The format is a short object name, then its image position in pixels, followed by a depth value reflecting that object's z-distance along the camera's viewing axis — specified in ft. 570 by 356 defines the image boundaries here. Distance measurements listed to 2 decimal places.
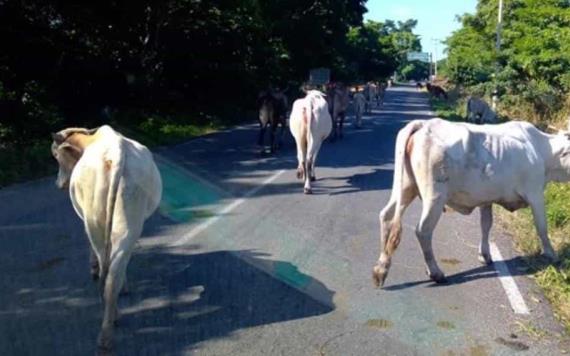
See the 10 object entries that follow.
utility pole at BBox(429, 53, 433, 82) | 403.83
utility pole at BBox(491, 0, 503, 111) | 79.43
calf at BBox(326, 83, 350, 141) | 69.10
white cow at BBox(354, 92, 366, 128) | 86.33
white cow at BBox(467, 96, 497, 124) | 75.66
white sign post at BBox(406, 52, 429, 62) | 420.07
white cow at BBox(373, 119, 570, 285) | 22.16
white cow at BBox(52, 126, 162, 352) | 16.63
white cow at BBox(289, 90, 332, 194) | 39.78
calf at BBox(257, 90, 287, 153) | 57.11
